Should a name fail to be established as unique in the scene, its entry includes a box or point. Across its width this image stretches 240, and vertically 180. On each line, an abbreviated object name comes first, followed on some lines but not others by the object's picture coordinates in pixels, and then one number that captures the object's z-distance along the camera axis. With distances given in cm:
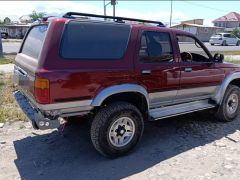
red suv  265
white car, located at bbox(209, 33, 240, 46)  2533
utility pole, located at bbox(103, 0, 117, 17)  1497
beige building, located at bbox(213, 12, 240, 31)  6085
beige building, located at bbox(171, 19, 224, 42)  4081
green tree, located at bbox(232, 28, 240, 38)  4140
